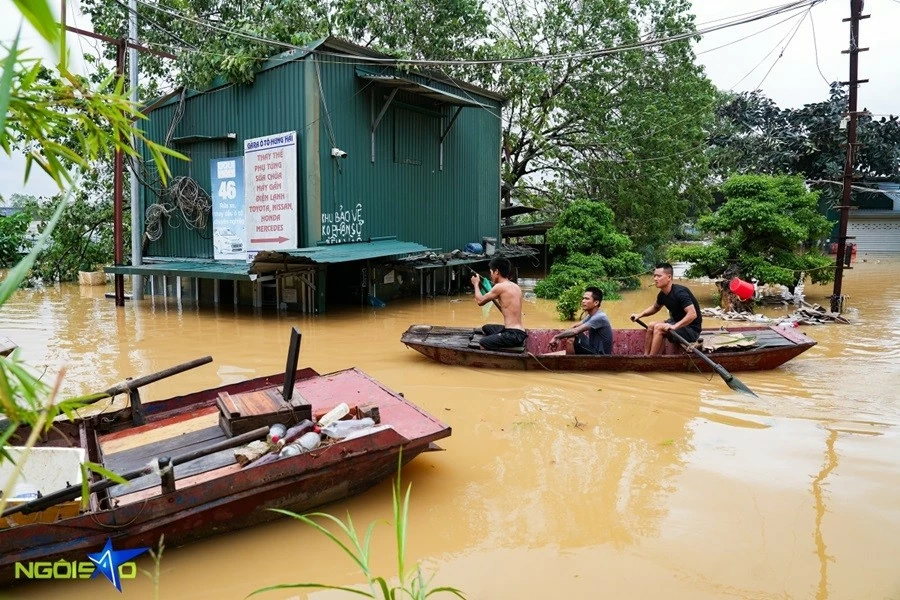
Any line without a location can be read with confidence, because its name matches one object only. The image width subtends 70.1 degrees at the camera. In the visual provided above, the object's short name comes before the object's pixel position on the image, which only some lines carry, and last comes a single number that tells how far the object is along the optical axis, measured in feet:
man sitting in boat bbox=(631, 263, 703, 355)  29.32
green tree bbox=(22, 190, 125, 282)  70.64
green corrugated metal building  47.62
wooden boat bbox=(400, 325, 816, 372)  29.60
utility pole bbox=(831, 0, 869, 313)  45.83
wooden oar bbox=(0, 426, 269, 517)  12.22
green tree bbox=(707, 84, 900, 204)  95.71
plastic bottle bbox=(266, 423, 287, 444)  15.98
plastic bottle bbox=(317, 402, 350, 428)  16.94
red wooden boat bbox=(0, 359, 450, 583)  13.00
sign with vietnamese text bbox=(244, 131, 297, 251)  48.21
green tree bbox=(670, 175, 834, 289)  53.39
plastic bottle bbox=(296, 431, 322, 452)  15.66
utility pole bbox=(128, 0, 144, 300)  49.34
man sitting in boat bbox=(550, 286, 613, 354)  29.50
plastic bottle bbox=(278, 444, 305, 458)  15.43
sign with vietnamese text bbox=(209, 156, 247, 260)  52.44
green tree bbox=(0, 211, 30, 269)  78.79
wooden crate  16.44
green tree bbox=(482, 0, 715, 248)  68.85
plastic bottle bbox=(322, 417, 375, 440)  16.40
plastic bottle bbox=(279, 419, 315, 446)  16.16
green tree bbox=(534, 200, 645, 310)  60.18
